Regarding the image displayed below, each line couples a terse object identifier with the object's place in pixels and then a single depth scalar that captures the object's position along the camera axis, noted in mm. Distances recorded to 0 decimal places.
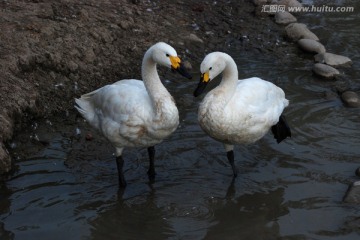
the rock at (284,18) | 20930
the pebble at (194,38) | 19111
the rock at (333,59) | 17960
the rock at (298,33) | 19795
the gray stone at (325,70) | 17183
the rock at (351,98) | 15542
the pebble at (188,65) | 17540
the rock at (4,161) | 12541
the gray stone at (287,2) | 22019
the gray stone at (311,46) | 18823
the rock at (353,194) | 11554
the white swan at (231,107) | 11717
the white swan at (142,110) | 11608
